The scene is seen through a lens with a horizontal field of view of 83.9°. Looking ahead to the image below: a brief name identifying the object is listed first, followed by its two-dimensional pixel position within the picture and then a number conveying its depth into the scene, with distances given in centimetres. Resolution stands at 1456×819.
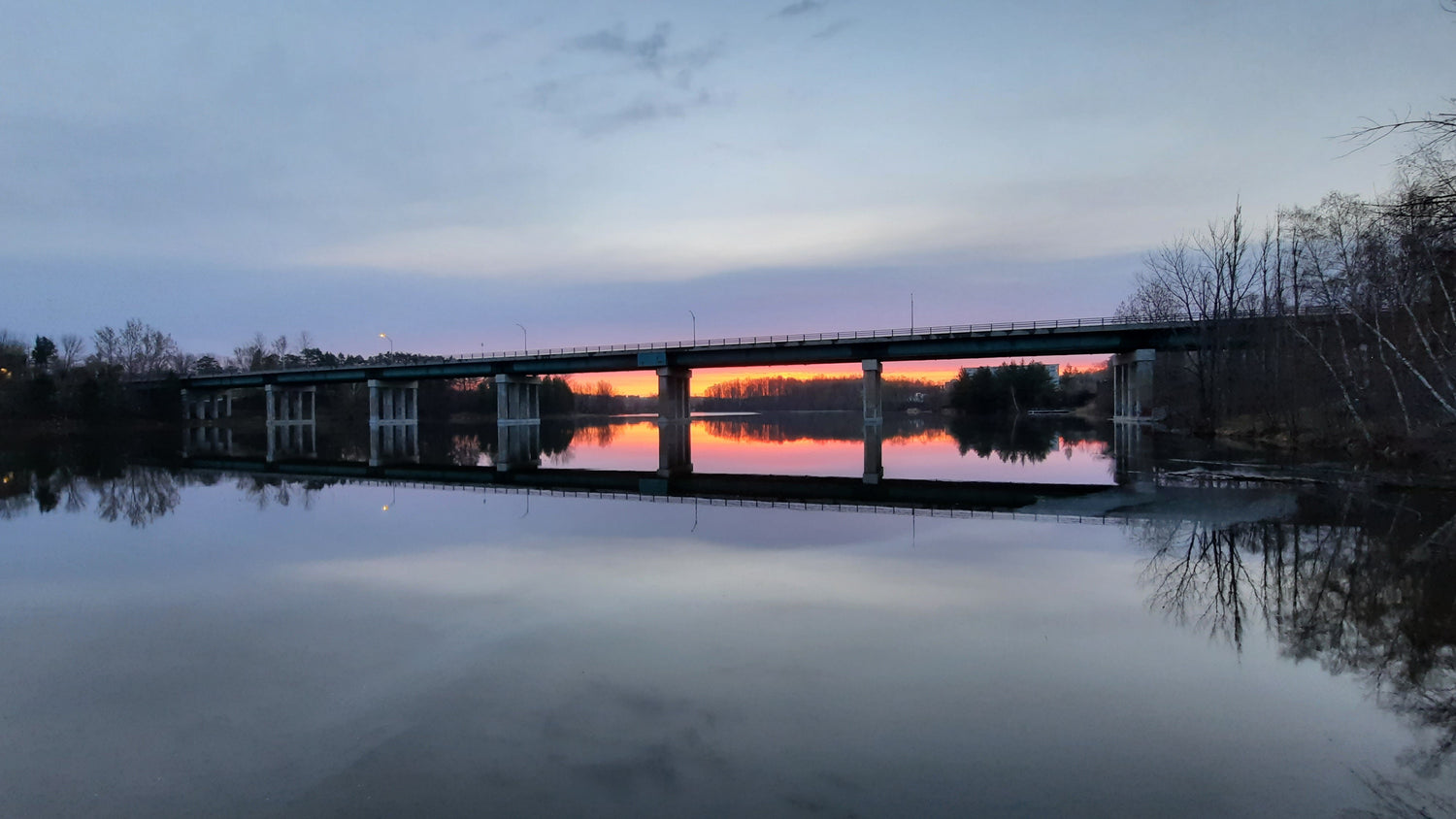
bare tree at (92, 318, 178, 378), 13762
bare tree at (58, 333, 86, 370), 12666
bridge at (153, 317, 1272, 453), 7225
